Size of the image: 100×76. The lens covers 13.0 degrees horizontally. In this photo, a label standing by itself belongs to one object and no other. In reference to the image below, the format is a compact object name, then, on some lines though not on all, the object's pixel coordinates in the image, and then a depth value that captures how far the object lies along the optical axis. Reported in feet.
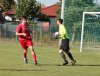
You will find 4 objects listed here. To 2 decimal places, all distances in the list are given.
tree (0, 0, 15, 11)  192.95
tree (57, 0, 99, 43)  116.78
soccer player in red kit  58.80
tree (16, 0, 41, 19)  191.52
